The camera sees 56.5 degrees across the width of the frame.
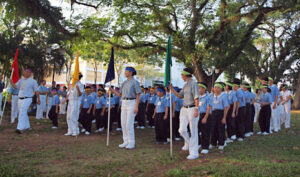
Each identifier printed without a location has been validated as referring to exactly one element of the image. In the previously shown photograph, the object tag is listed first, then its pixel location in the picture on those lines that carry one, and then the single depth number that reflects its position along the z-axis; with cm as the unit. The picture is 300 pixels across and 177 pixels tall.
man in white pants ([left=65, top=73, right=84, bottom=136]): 927
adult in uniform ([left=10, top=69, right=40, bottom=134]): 938
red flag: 1010
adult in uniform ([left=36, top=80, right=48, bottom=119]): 1465
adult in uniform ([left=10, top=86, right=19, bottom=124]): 1261
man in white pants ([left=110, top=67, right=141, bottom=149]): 732
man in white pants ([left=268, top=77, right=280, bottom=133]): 1097
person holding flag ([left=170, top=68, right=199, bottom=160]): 616
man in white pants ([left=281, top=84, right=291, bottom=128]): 1263
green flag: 643
